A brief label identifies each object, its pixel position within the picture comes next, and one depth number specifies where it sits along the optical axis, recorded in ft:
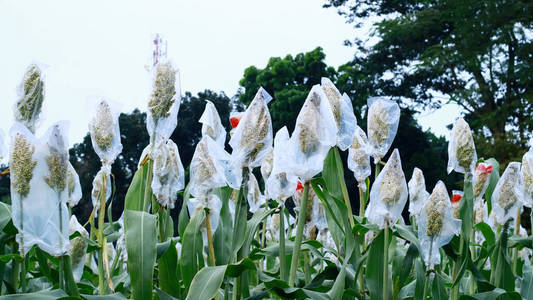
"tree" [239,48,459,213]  59.00
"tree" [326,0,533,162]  52.01
